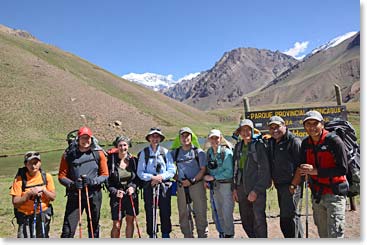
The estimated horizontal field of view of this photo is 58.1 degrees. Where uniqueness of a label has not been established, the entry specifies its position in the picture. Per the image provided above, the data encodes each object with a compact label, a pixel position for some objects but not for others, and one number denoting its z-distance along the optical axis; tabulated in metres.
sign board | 8.50
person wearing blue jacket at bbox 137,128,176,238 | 6.04
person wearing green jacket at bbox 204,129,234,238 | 5.95
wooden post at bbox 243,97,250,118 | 9.91
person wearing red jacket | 4.80
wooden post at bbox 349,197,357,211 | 8.22
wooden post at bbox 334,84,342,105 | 9.67
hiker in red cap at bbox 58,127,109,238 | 5.62
